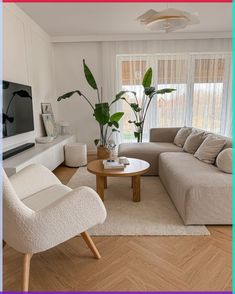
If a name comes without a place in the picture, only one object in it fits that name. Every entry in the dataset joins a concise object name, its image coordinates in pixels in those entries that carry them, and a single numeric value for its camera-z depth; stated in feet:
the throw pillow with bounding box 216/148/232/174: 7.13
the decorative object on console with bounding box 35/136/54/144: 12.04
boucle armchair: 4.09
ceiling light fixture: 8.14
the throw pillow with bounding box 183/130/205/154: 10.24
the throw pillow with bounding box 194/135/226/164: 8.36
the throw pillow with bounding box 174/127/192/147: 12.02
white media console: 7.62
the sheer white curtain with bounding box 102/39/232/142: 15.61
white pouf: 12.96
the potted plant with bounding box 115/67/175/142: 13.91
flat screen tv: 8.81
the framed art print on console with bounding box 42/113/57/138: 13.43
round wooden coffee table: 7.79
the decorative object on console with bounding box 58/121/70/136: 14.98
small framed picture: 13.69
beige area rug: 6.51
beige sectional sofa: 6.43
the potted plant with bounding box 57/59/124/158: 13.23
